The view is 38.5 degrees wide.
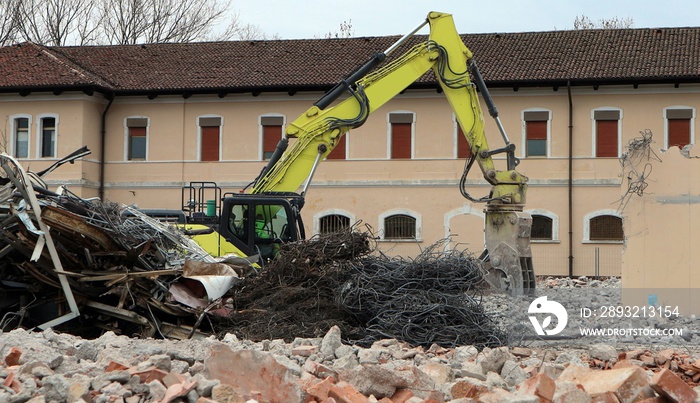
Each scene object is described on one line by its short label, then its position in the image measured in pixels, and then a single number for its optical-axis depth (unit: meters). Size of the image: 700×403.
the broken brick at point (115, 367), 7.55
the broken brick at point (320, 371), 8.00
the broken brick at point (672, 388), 6.98
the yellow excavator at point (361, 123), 16.14
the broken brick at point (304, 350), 9.70
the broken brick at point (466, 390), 7.25
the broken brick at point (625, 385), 7.08
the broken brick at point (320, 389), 6.85
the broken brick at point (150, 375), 7.20
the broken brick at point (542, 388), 6.71
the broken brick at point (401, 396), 7.32
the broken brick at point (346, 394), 6.66
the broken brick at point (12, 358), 8.09
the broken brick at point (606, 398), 6.90
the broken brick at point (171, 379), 7.02
